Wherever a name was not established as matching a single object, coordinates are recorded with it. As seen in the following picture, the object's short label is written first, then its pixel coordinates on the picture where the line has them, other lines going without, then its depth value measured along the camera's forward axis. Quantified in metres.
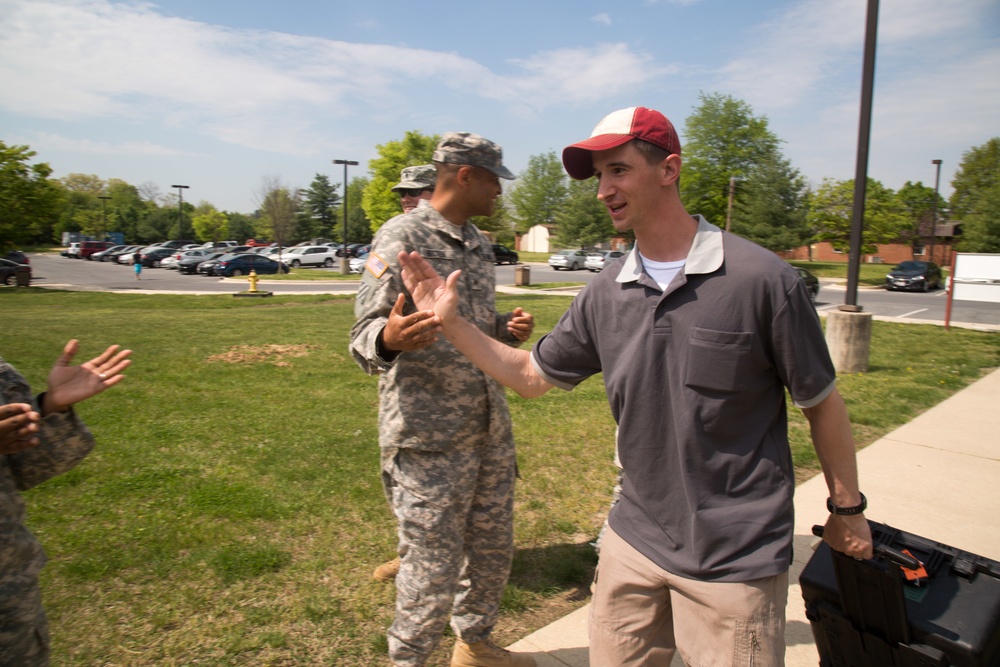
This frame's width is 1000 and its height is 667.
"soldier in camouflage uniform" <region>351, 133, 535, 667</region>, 2.45
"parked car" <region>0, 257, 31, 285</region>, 28.59
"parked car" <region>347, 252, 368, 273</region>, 39.83
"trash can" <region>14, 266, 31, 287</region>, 26.08
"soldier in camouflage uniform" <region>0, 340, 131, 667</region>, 1.82
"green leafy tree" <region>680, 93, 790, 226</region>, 51.44
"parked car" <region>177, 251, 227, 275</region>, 39.09
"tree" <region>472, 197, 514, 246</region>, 48.07
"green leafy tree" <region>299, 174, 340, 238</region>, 76.38
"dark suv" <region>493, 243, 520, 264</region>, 45.50
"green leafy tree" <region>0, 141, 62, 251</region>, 23.00
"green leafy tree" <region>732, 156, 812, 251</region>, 41.22
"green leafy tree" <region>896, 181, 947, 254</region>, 57.75
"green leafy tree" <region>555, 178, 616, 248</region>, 59.25
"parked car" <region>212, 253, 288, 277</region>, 36.25
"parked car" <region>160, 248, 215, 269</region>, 41.38
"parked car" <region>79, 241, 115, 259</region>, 53.69
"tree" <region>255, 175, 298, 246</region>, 41.62
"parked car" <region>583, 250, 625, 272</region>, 43.19
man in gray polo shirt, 1.66
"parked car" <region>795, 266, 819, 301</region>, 21.18
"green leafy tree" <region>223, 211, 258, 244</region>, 77.19
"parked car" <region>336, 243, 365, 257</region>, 51.81
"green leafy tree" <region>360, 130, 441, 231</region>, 38.66
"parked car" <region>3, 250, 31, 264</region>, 34.88
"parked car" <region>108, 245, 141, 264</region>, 48.38
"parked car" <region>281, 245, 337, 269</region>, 43.41
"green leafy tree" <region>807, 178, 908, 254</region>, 37.09
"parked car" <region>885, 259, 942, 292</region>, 30.00
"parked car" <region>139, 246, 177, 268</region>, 46.00
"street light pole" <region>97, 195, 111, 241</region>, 74.34
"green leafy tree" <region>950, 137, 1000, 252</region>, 33.31
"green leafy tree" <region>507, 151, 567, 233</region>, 84.38
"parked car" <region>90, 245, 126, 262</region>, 51.44
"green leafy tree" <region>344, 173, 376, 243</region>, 72.62
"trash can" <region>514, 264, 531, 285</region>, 27.88
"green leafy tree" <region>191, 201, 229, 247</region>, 70.44
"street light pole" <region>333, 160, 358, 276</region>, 36.45
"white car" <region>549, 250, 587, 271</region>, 44.22
